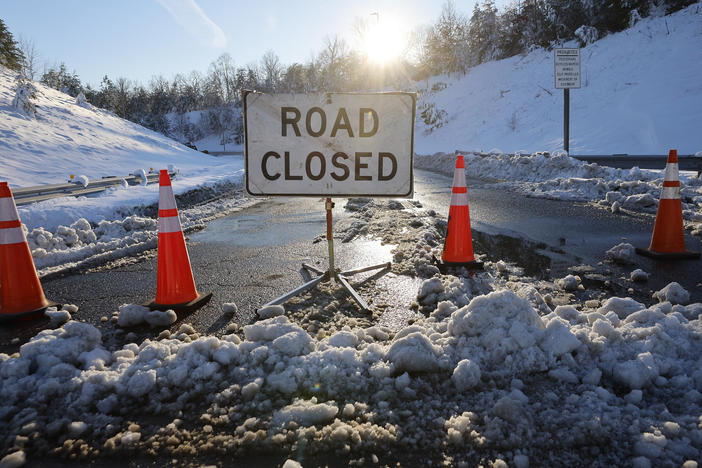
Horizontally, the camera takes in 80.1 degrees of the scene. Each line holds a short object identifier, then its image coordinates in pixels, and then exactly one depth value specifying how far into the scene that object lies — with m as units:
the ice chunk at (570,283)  3.58
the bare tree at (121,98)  75.64
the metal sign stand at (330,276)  3.35
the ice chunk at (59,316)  3.15
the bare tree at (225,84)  99.88
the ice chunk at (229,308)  3.25
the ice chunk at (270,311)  3.08
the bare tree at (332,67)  78.88
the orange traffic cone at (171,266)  3.40
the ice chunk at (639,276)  3.74
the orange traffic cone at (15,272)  3.34
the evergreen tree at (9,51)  39.31
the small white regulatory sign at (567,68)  13.67
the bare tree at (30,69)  52.91
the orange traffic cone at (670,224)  4.46
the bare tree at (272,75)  90.88
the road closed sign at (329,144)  3.60
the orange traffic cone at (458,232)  4.21
